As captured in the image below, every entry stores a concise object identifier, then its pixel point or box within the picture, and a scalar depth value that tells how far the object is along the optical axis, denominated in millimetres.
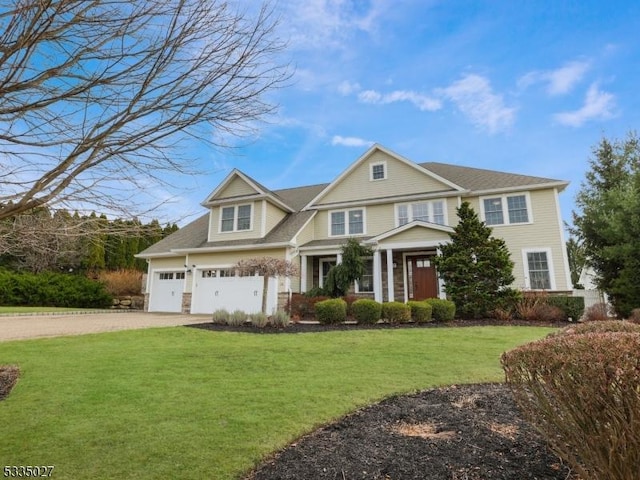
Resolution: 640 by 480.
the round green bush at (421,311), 11875
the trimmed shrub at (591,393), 1778
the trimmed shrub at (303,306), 14641
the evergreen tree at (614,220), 13492
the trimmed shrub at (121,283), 24219
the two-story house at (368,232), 15312
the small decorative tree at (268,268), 12789
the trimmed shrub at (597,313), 12688
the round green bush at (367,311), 11633
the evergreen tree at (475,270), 12820
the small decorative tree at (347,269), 15672
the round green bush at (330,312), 11969
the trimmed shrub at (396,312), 11805
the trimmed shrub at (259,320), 11430
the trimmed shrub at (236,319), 11906
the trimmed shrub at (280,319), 11492
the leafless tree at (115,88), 2854
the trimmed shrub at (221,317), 12156
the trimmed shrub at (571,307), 12711
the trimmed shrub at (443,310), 12109
